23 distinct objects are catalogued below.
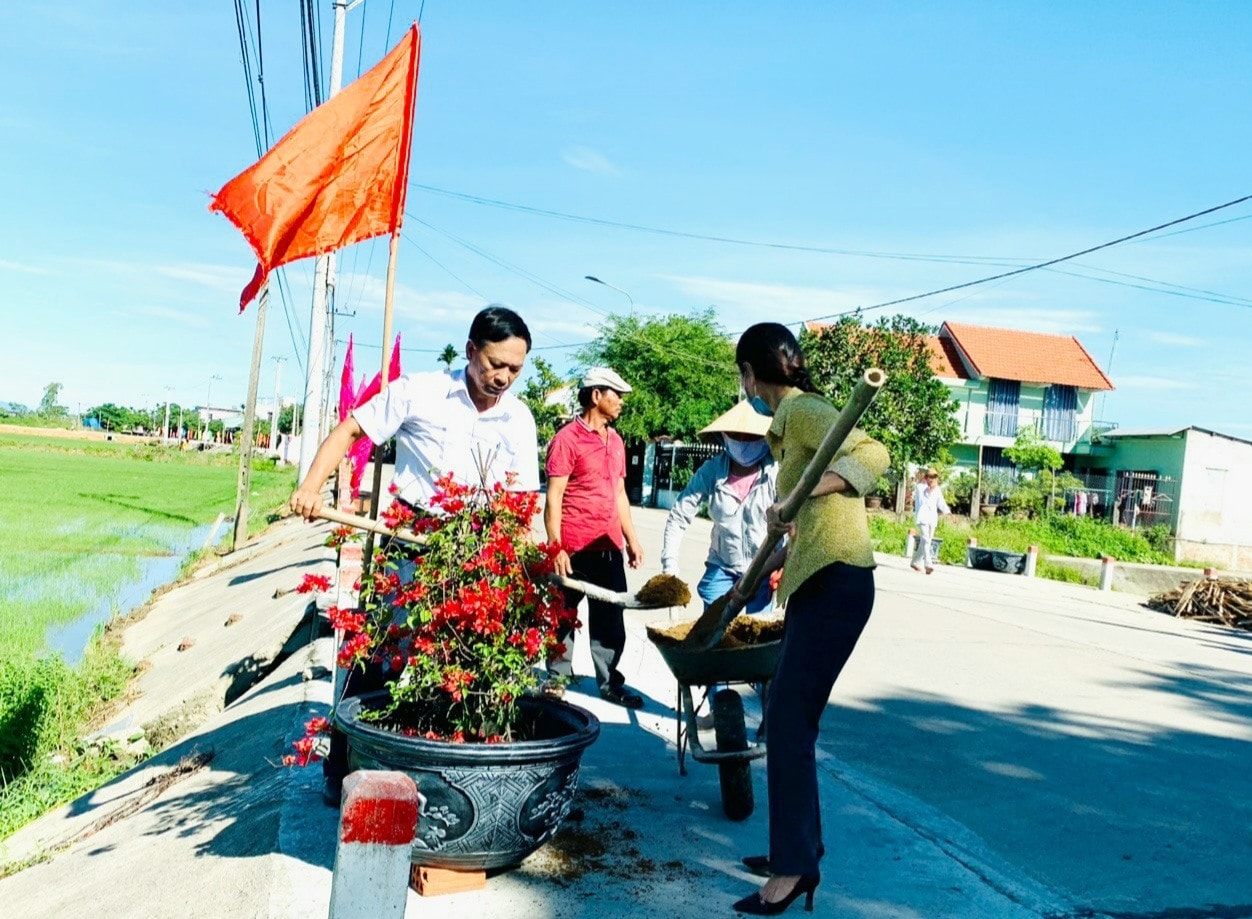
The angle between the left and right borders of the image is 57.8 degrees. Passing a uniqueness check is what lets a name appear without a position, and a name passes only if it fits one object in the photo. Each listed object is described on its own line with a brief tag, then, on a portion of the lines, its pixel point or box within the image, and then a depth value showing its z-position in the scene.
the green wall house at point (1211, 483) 37.38
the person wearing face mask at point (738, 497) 6.30
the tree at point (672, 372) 39.38
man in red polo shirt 6.88
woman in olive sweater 3.82
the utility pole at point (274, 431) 97.31
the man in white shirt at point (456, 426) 4.43
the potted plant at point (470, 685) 3.60
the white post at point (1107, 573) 21.09
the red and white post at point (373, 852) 2.09
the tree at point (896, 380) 30.06
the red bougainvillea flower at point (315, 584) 4.05
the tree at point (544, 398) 48.31
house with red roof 46.41
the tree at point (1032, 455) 40.41
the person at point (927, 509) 19.83
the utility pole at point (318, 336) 23.20
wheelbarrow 4.72
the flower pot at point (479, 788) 3.55
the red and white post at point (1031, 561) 22.59
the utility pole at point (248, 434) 24.25
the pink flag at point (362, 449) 12.41
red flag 5.23
